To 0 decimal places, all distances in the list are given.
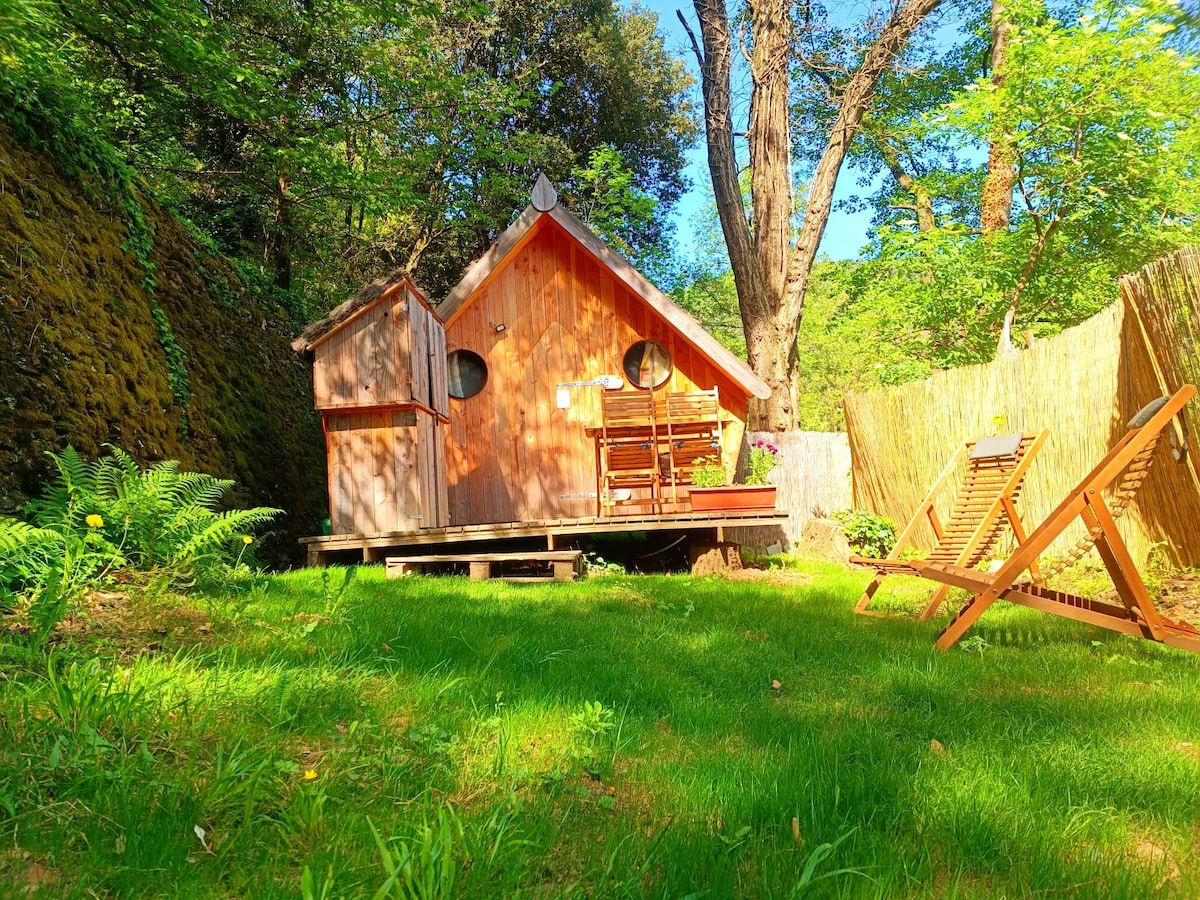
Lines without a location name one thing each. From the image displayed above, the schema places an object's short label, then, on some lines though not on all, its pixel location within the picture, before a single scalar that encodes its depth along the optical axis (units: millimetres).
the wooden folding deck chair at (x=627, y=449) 9680
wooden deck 7176
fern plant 4023
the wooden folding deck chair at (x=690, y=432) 9602
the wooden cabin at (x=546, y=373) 10195
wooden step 6957
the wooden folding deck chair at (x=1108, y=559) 3572
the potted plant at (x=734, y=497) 7906
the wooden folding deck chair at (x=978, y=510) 4953
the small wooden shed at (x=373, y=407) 7207
